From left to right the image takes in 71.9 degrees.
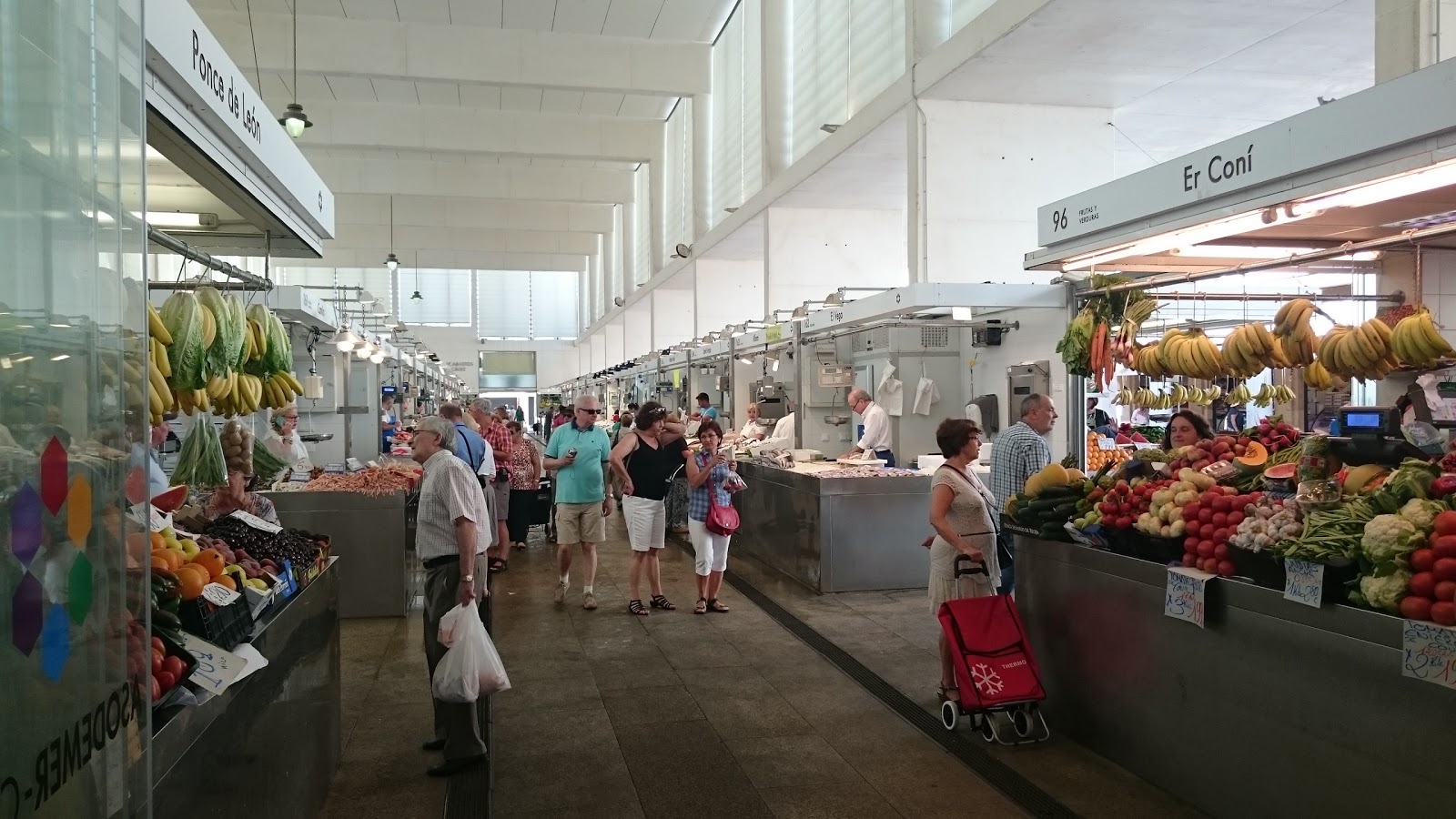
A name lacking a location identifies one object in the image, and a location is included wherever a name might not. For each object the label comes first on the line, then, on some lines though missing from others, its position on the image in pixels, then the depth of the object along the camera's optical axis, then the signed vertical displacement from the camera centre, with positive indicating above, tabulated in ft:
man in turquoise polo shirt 27.27 -2.33
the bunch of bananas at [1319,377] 19.83 +0.39
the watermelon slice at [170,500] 12.35 -1.21
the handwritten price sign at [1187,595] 13.51 -2.72
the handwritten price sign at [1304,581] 11.78 -2.21
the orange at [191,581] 9.62 -1.73
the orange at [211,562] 10.83 -1.73
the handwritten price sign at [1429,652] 10.16 -2.66
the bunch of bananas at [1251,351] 18.48 +0.85
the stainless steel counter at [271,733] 8.32 -3.40
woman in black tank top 26.37 -2.08
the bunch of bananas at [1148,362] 21.57 +0.76
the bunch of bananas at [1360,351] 16.40 +0.74
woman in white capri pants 26.30 -2.93
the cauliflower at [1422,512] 11.28 -1.33
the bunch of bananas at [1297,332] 17.56 +1.14
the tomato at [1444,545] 10.56 -1.59
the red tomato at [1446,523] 10.79 -1.38
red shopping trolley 16.14 -4.41
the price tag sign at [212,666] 8.84 -2.41
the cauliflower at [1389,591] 11.01 -2.15
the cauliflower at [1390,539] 11.17 -1.61
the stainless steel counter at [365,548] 26.00 -3.81
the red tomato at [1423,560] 10.80 -1.77
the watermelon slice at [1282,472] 14.11 -1.07
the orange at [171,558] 9.88 -1.56
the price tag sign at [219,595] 9.70 -1.89
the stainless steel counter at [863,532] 28.89 -3.90
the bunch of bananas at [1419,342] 15.14 +0.82
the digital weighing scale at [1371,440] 13.53 -0.60
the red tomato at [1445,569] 10.46 -1.81
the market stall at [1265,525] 11.28 -1.75
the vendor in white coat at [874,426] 35.35 -0.96
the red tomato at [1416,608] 10.65 -2.26
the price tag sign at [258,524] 14.07 -1.72
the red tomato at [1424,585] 10.66 -2.02
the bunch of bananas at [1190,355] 20.10 +0.86
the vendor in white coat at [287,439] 31.99 -1.20
